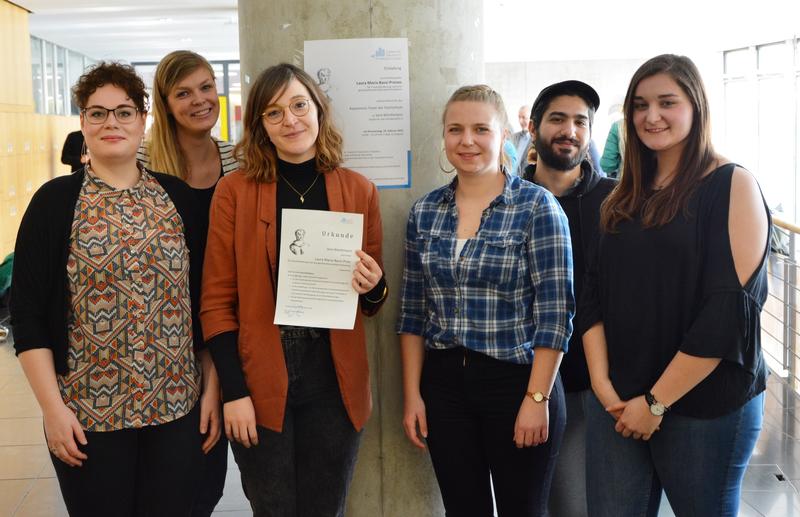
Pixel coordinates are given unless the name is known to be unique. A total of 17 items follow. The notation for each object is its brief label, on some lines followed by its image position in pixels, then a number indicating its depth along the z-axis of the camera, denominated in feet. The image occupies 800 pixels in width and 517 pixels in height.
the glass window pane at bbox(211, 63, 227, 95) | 70.03
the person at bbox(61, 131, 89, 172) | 31.14
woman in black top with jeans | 6.82
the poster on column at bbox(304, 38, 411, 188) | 9.43
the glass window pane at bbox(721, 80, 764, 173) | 58.54
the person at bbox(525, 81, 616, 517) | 9.04
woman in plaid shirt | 7.92
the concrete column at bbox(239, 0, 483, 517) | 9.45
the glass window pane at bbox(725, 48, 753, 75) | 59.82
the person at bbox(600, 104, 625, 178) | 21.48
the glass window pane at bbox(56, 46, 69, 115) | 52.36
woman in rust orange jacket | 7.80
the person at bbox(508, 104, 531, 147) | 27.98
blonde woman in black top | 9.87
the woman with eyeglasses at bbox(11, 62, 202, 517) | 7.32
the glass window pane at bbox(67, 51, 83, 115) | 59.82
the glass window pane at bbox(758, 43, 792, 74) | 49.65
